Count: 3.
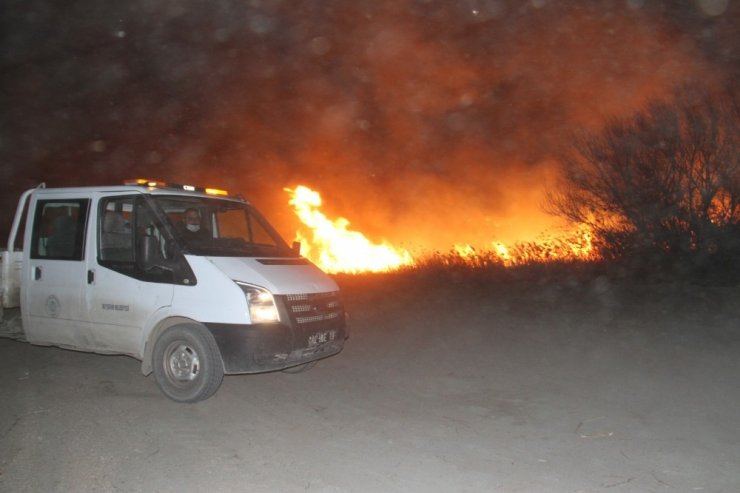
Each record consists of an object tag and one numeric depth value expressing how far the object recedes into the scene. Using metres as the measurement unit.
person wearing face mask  6.61
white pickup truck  6.05
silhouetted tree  13.62
